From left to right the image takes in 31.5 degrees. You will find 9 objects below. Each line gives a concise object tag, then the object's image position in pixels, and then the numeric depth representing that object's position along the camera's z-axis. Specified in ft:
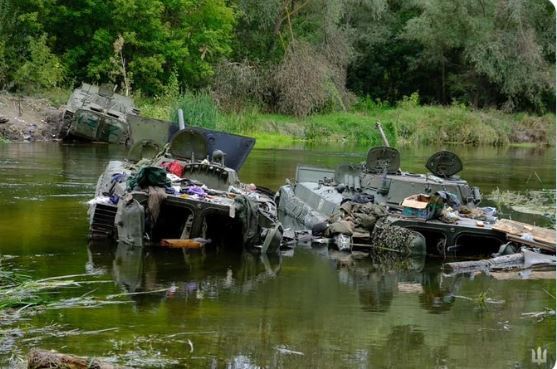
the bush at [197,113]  115.44
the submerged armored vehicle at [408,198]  55.26
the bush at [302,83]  157.69
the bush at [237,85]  159.02
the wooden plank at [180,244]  53.26
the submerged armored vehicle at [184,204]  52.21
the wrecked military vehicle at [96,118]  119.65
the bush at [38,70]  137.08
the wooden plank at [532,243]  53.31
